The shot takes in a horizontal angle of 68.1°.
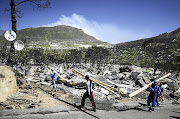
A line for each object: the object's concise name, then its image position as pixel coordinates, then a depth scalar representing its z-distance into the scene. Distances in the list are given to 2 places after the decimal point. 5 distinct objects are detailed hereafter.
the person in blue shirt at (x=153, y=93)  6.32
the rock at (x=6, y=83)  5.68
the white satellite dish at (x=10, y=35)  7.95
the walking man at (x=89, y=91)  5.60
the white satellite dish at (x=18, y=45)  8.50
